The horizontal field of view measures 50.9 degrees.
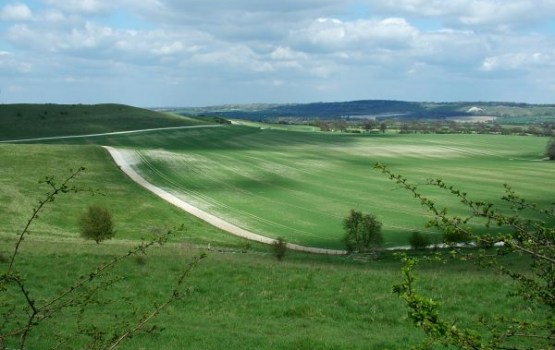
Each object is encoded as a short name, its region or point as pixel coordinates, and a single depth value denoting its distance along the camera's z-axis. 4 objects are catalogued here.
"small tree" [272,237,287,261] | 35.78
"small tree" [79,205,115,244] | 38.50
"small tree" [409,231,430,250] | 46.19
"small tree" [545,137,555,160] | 122.84
